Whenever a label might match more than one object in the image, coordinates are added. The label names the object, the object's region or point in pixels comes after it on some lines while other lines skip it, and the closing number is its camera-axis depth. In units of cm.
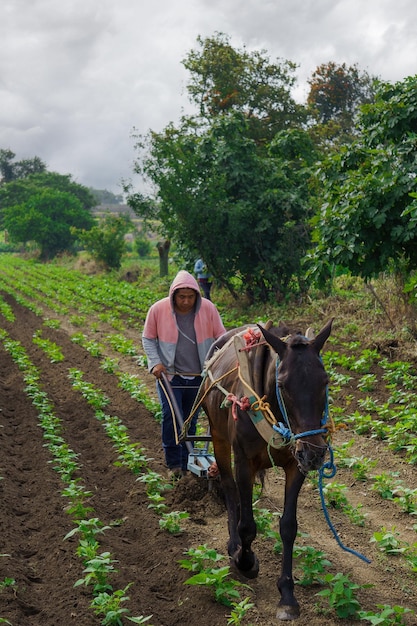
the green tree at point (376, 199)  972
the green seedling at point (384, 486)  630
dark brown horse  396
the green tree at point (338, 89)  3619
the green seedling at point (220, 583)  426
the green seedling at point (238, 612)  396
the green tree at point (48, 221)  5056
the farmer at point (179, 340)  654
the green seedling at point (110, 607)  406
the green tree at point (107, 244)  3372
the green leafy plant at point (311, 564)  458
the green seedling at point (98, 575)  445
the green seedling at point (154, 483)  640
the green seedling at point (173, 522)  551
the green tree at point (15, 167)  8607
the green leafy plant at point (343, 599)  412
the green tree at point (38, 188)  6366
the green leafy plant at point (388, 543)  507
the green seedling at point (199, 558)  462
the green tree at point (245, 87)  2703
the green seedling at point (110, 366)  1224
